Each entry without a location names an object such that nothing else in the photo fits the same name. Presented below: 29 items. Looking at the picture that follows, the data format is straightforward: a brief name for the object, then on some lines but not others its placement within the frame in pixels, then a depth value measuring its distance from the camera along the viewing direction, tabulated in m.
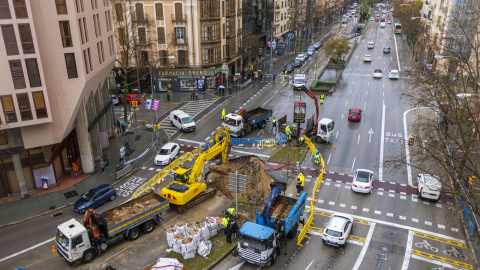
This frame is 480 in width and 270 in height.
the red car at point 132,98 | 58.14
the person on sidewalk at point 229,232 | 26.21
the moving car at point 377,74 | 74.38
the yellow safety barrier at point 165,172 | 34.00
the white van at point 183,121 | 48.03
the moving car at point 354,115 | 50.83
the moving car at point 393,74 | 73.06
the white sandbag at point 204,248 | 25.22
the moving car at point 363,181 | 33.25
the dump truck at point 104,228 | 23.83
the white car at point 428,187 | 31.64
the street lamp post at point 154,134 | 44.84
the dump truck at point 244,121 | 45.56
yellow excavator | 29.98
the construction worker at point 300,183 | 33.22
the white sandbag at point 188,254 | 24.81
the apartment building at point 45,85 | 28.62
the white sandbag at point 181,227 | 26.00
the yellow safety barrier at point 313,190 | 26.61
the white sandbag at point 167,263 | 22.31
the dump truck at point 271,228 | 23.36
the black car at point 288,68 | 80.18
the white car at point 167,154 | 39.56
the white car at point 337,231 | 25.70
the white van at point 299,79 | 69.12
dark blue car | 30.91
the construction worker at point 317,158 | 38.63
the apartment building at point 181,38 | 62.12
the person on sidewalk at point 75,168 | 36.00
